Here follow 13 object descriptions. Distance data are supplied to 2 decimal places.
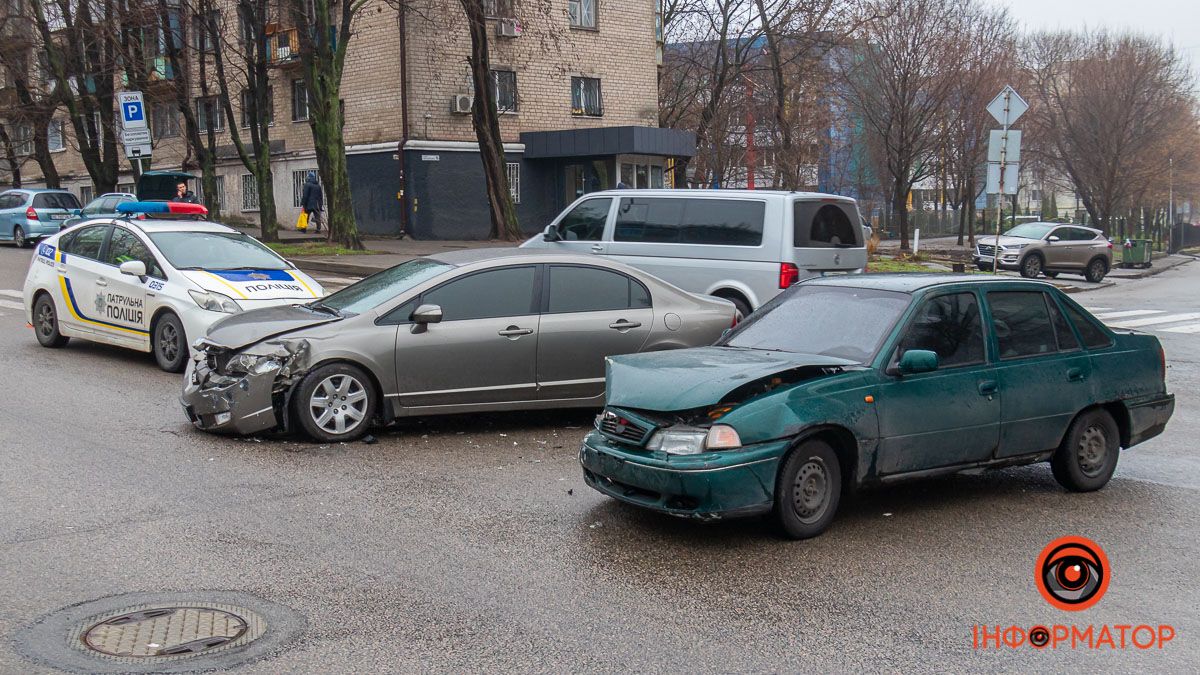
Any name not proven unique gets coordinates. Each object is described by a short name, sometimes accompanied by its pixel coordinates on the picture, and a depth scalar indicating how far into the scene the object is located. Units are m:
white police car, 11.67
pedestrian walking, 36.34
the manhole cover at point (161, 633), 4.63
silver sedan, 8.68
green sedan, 6.27
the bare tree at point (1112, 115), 50.56
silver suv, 33.12
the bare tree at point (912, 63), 36.88
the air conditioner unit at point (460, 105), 37.00
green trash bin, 43.25
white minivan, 13.51
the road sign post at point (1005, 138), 21.30
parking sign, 23.78
